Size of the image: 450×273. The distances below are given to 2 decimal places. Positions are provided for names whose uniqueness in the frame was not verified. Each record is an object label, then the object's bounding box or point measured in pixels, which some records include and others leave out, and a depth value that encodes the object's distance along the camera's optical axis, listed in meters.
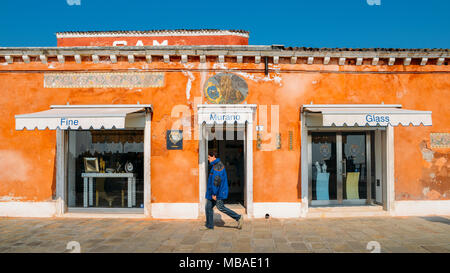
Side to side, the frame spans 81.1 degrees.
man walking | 5.80
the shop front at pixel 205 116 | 7.05
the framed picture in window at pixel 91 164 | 7.62
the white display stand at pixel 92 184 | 7.44
